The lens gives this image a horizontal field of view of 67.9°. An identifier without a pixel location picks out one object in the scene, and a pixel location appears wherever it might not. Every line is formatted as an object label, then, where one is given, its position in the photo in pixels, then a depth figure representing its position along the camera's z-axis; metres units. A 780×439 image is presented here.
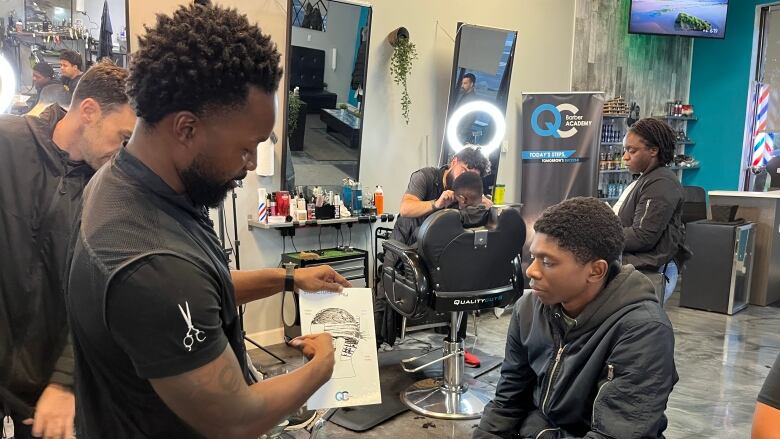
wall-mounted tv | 7.00
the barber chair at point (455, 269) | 3.01
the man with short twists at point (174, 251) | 0.87
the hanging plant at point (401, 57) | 4.96
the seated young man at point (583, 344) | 1.57
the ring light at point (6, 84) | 3.29
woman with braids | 3.15
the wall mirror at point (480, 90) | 5.24
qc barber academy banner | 5.89
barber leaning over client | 3.79
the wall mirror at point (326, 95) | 4.41
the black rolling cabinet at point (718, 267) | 5.65
